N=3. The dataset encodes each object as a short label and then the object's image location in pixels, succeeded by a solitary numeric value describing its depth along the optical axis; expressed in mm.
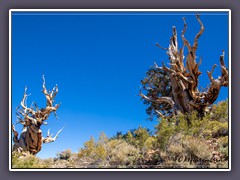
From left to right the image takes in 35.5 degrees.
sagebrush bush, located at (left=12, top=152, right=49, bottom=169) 5258
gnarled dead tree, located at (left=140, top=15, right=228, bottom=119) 7559
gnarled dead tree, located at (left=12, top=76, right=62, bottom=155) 6642
